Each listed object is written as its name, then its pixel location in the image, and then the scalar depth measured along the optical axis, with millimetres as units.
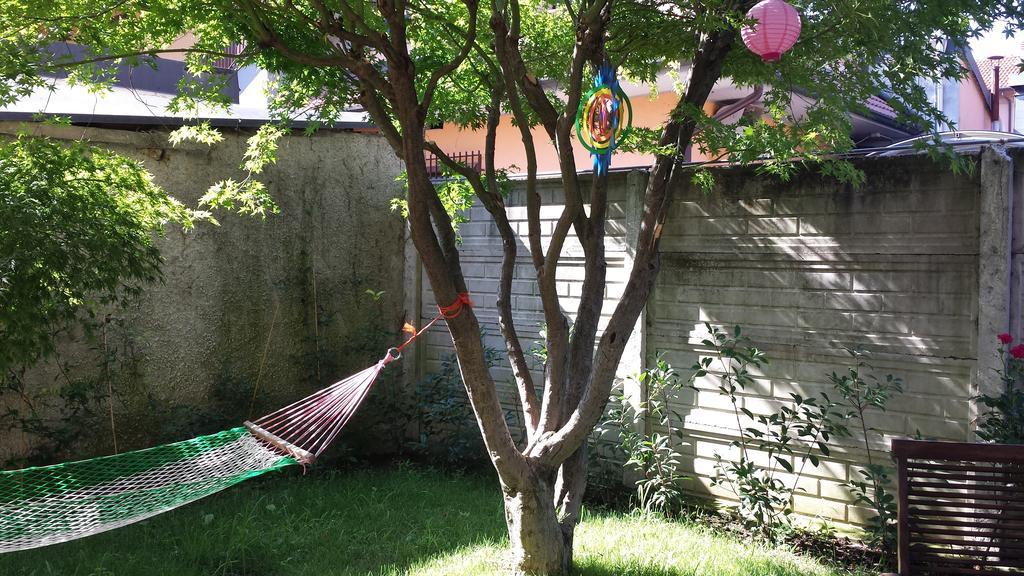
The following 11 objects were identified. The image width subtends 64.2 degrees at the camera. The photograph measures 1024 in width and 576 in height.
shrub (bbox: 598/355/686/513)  4191
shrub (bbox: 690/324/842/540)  3846
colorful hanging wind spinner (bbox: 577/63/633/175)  3107
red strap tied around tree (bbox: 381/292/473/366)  2995
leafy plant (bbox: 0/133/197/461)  3229
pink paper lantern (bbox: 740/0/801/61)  2771
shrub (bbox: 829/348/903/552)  3561
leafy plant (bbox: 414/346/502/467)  5055
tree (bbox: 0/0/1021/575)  2977
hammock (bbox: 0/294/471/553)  2859
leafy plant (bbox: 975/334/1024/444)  3240
